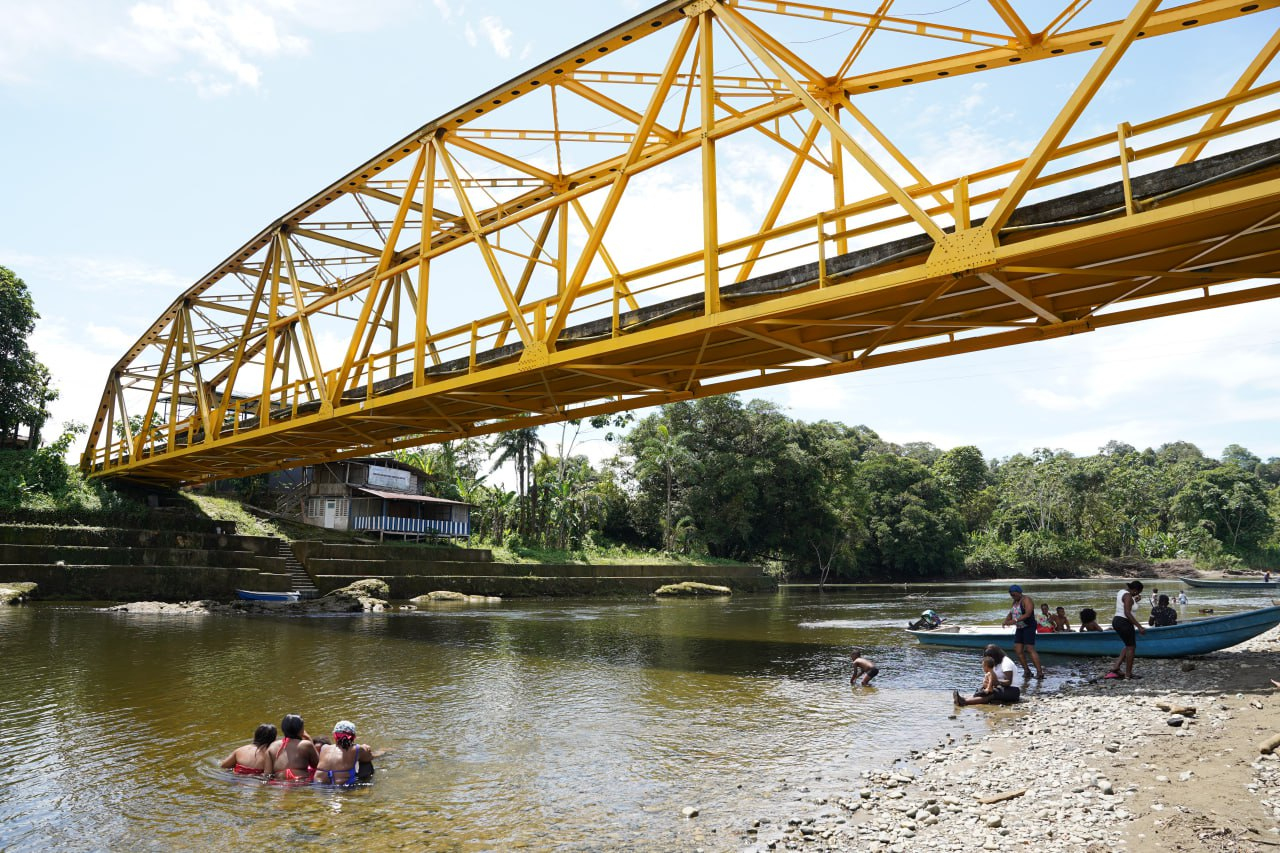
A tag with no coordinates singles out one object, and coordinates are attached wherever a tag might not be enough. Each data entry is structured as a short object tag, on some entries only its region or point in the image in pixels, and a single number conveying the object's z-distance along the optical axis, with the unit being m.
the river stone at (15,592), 23.84
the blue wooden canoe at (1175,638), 14.40
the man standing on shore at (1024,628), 14.01
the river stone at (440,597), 33.34
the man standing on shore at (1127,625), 13.47
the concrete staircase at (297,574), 31.31
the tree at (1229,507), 71.69
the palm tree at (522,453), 50.53
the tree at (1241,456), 134.12
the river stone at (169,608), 25.23
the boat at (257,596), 28.98
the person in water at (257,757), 8.43
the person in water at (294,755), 8.33
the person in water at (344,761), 8.18
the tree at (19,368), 33.66
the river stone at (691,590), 43.47
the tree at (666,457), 52.88
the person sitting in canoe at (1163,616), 15.27
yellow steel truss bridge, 9.41
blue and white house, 41.31
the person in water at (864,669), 13.83
